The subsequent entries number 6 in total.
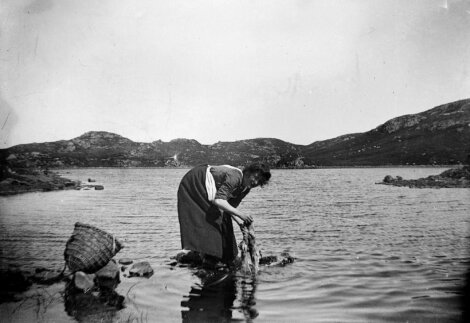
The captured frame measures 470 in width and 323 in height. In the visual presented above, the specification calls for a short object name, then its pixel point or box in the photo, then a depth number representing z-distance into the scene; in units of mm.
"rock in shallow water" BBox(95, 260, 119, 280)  5742
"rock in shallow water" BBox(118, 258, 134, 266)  6855
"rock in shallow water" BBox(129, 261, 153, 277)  6160
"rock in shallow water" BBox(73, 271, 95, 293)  5285
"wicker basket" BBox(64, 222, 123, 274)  5672
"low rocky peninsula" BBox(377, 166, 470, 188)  20547
